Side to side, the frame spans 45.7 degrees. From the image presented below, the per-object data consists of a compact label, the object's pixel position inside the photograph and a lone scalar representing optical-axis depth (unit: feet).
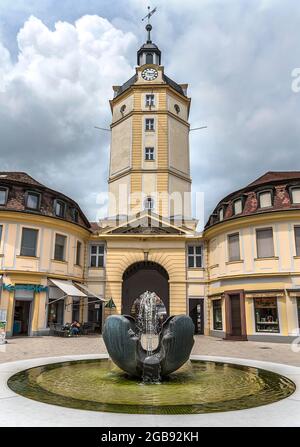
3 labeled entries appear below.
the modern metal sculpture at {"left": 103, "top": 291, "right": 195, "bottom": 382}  28.50
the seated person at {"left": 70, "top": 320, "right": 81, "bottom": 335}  79.87
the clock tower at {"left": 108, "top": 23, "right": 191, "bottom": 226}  110.11
